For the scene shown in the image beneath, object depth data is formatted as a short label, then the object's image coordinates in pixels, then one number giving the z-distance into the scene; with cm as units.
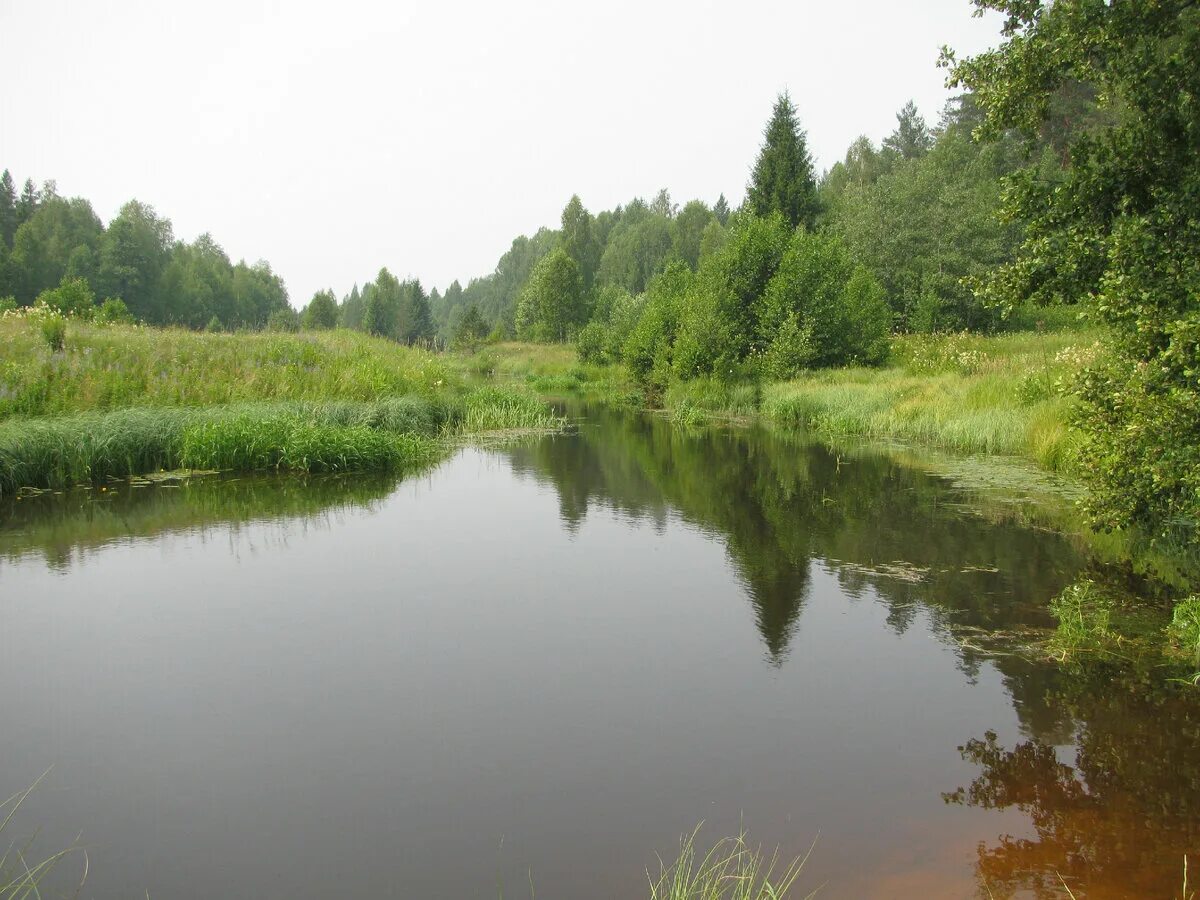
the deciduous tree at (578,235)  8500
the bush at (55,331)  1616
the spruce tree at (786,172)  4025
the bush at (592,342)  4866
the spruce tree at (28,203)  7044
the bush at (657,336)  3375
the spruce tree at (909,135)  6519
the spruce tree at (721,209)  9644
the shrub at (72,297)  3158
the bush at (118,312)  2642
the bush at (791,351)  2661
